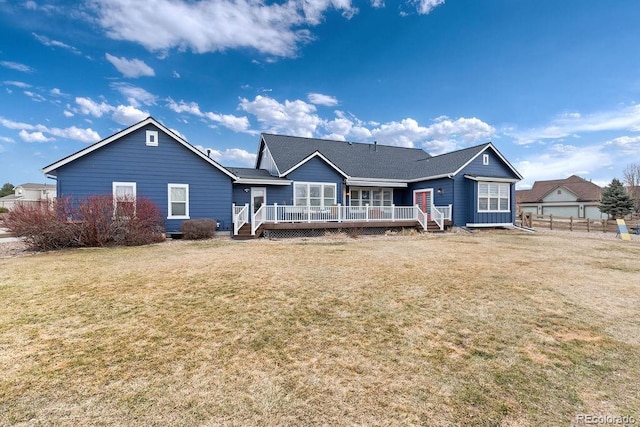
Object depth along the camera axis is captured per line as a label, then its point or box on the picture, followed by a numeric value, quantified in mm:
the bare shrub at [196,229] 13008
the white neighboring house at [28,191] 50469
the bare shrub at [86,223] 9992
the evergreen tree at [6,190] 59528
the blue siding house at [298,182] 13562
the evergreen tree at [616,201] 29062
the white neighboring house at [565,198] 37906
